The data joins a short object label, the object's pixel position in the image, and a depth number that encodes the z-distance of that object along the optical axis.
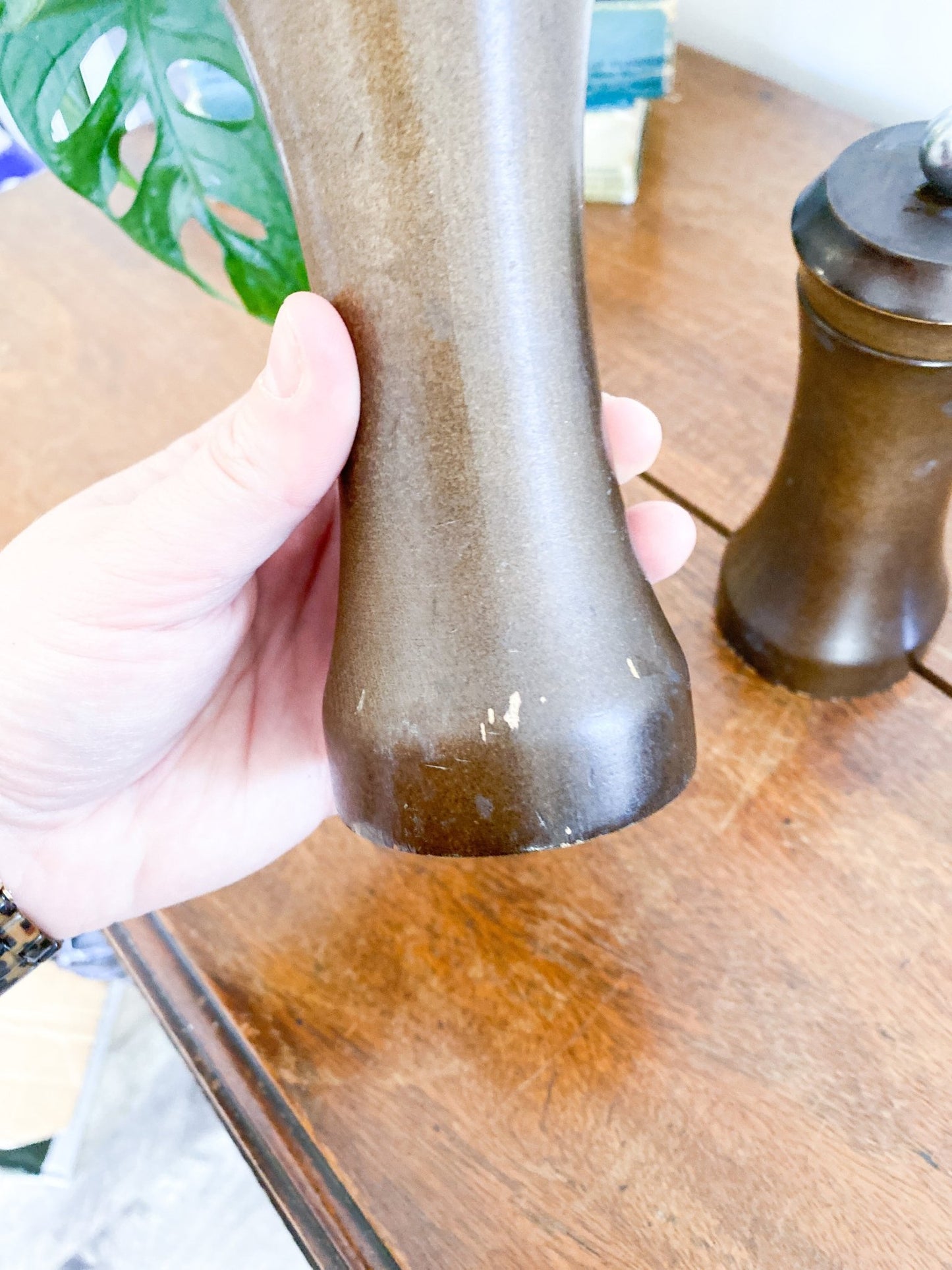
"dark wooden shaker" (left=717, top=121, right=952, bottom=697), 0.25
